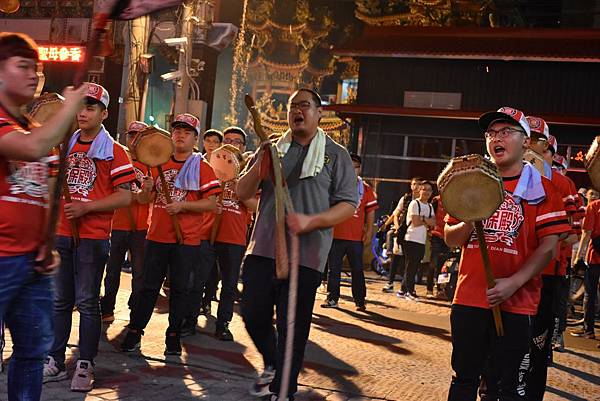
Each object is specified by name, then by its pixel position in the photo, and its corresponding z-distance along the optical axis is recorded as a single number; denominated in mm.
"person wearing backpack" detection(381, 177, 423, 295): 14586
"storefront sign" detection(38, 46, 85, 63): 26828
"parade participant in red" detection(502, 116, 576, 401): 5715
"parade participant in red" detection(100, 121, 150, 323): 8914
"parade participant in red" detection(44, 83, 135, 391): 5863
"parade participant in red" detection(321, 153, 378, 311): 11859
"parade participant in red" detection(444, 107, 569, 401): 4527
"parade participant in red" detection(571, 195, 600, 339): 10508
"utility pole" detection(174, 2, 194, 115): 20188
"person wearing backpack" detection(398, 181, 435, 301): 13852
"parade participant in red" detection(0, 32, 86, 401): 3744
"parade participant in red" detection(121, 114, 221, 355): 7238
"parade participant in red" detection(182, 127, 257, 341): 8438
